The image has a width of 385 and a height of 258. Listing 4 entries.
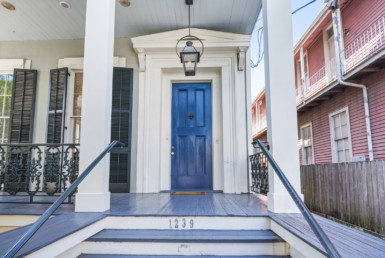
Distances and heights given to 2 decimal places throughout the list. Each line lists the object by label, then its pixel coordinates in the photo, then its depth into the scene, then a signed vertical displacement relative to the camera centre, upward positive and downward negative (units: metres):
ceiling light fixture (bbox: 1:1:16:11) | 4.06 +2.46
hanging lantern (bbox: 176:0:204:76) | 3.87 +1.57
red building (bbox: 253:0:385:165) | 6.53 +2.18
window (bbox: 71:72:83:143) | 4.90 +0.98
